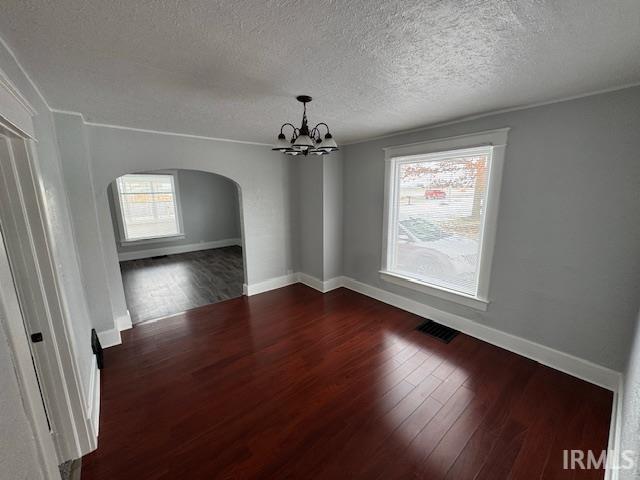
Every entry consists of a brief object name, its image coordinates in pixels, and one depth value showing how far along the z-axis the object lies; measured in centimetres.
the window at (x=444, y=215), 263
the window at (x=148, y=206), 608
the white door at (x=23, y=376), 84
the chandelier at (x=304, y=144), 187
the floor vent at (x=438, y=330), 288
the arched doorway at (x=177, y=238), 440
